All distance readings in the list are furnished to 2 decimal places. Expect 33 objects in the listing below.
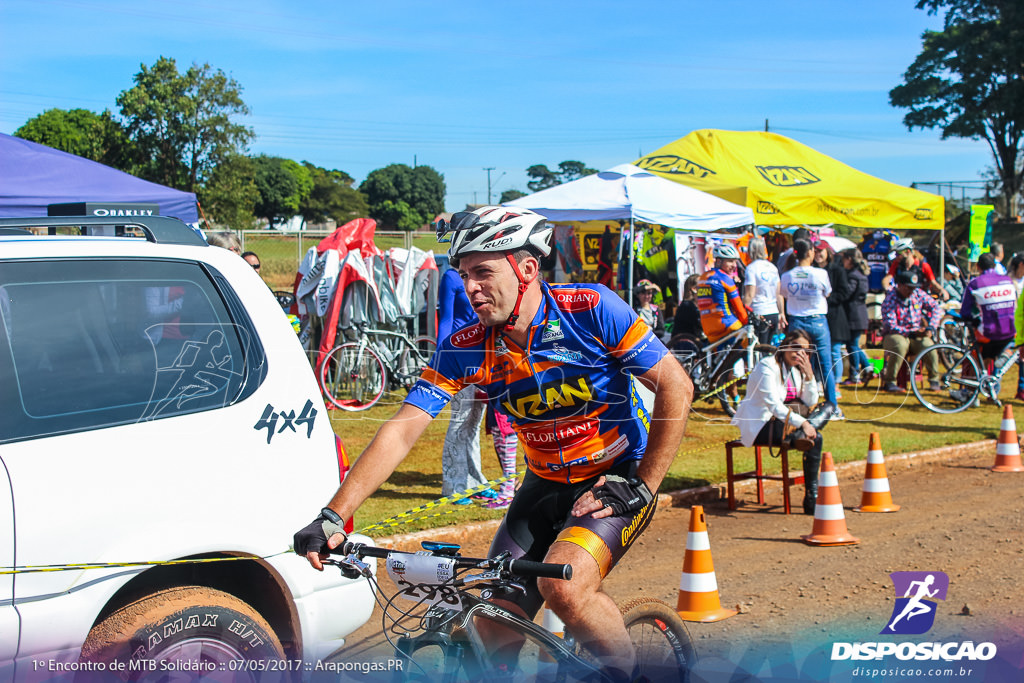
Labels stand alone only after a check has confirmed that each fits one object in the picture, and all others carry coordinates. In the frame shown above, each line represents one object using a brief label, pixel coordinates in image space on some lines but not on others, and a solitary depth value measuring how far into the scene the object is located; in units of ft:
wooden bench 24.40
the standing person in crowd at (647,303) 44.29
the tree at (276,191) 268.21
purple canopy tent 28.48
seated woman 23.98
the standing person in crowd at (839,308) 42.42
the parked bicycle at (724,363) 37.68
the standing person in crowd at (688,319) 40.86
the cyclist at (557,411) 9.03
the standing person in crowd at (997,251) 52.54
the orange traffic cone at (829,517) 21.68
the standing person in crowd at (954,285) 54.74
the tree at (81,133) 128.77
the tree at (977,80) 148.87
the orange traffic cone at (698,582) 16.49
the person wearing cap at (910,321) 42.06
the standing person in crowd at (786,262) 51.33
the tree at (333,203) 243.60
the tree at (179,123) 126.41
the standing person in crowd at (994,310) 38.24
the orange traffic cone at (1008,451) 29.14
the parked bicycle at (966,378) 39.22
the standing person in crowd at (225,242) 23.04
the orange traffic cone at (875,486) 24.44
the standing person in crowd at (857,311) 42.73
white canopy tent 38.81
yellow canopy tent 47.39
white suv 9.23
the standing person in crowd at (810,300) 35.60
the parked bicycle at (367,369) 38.22
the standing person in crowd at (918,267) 42.52
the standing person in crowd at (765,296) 38.45
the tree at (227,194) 131.96
